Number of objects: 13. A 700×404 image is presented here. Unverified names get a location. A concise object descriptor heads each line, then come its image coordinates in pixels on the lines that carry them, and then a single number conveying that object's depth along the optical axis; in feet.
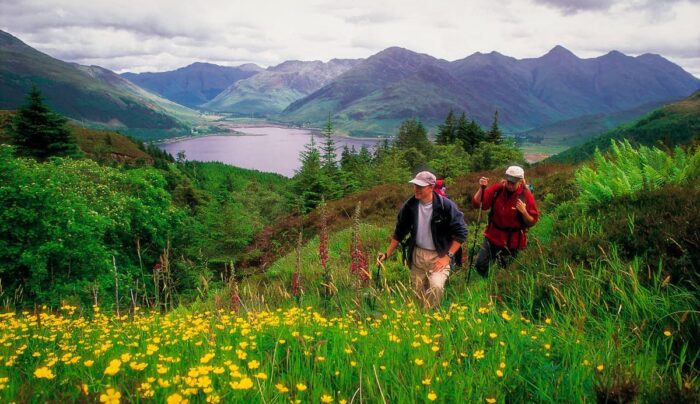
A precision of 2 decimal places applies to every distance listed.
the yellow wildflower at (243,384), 7.27
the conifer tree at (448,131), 226.46
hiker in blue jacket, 18.15
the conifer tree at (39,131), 137.49
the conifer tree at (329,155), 137.39
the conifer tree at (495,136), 189.52
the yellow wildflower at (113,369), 7.99
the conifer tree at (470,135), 213.66
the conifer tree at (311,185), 107.76
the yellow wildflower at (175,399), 7.15
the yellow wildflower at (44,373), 8.07
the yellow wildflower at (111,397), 7.07
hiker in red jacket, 19.87
